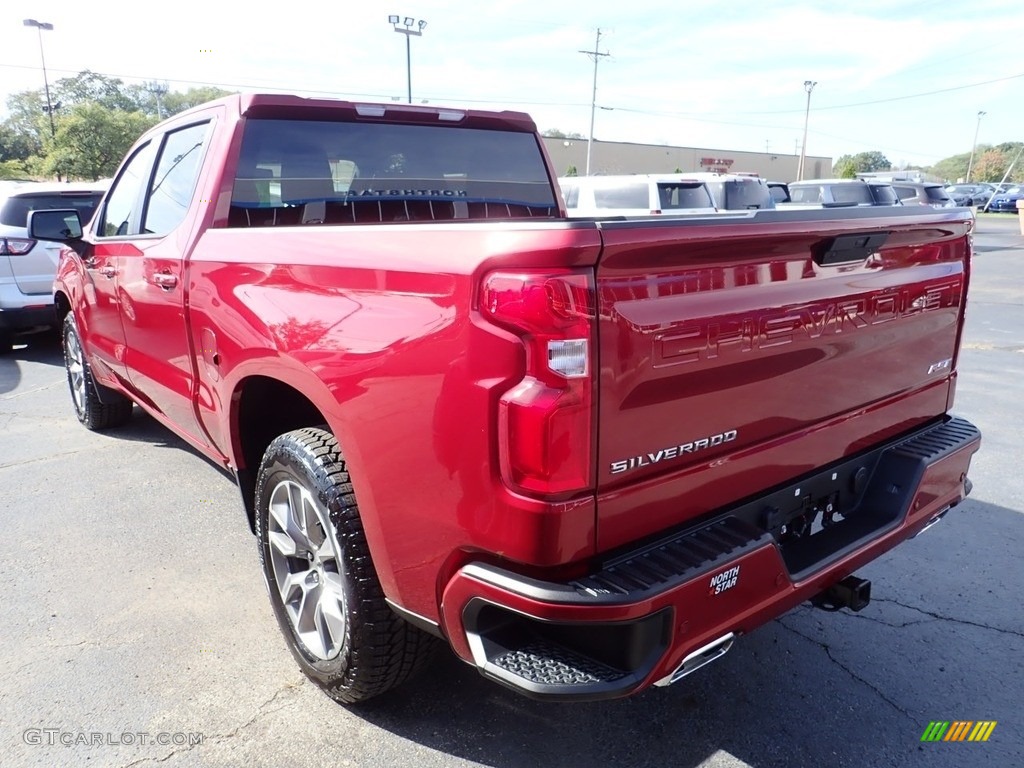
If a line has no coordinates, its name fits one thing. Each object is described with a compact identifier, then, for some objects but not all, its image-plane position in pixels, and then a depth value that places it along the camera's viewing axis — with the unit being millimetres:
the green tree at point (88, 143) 45000
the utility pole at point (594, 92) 54375
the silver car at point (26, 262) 7945
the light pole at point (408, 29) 40469
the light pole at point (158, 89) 80812
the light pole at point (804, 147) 67438
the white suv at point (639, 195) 14219
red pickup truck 1767
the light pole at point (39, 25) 51281
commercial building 67688
